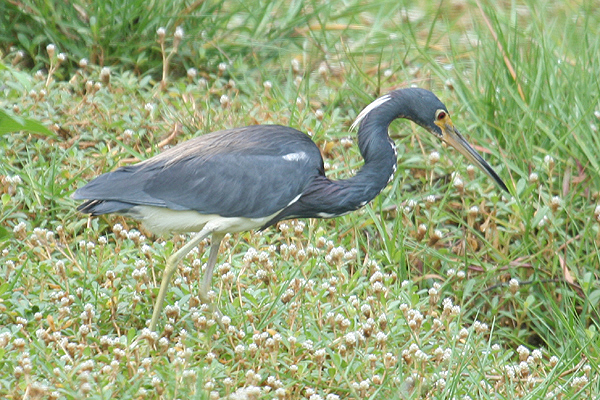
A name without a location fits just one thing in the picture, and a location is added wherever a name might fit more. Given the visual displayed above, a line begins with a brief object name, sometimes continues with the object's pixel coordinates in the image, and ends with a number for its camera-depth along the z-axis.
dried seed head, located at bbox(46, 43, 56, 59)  10.37
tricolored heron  7.71
